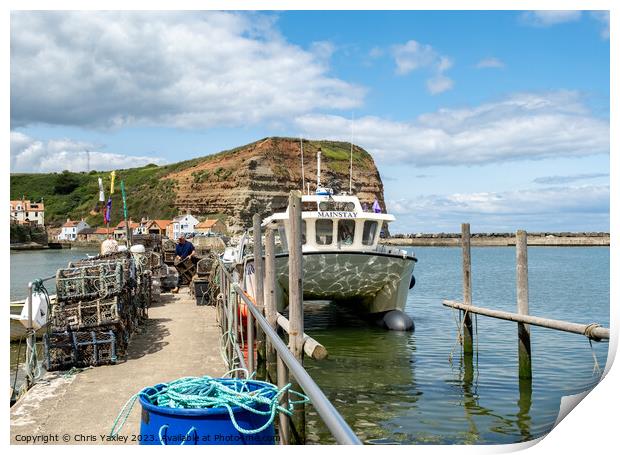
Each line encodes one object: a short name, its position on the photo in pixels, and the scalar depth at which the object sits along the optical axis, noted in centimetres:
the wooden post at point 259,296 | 870
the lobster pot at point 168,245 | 3609
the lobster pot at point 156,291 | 1666
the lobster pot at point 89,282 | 898
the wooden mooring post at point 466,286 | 1214
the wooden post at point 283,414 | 498
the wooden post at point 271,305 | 738
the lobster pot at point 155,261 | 2019
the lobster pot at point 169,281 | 1936
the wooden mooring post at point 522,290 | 970
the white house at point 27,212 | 10743
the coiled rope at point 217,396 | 410
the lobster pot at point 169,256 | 2806
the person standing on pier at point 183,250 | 2070
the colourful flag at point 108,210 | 2136
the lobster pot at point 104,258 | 1006
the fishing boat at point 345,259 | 1434
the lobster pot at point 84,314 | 866
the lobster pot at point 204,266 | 1762
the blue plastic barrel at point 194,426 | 398
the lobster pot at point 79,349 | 836
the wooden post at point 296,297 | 605
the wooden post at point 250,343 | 718
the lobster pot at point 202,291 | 1591
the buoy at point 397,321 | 1619
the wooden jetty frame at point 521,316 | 774
